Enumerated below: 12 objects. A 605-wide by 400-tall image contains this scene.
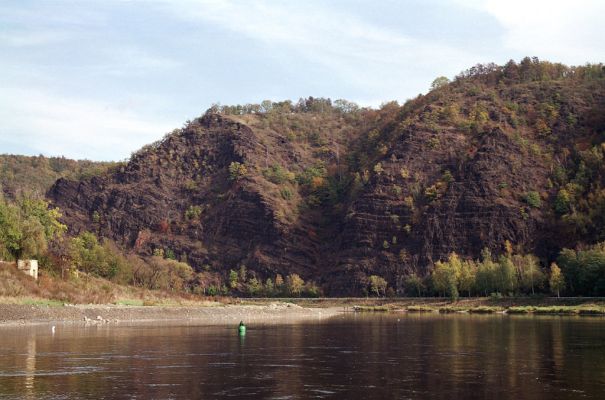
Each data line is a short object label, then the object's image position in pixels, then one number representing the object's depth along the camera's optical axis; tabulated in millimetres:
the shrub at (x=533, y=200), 172500
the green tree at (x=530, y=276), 138750
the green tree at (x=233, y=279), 187175
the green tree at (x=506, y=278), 138625
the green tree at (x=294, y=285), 179125
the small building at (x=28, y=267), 93000
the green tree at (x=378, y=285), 168125
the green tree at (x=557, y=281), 131125
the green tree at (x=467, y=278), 145250
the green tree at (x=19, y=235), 100062
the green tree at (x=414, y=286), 157250
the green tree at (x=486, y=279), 141375
